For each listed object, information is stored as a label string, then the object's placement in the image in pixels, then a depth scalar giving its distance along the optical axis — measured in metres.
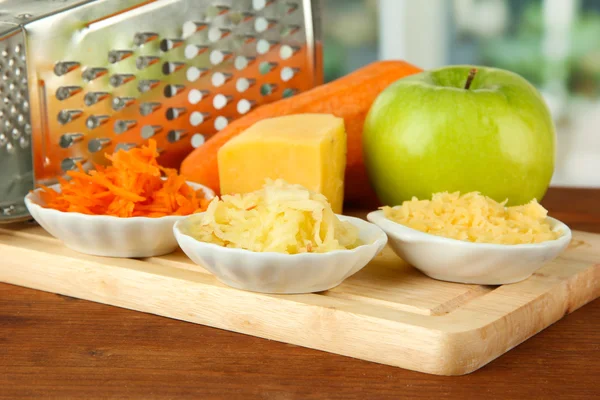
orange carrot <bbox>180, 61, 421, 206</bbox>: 0.90
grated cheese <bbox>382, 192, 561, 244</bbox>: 0.78
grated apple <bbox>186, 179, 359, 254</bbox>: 0.77
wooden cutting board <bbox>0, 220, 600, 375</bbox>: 0.75
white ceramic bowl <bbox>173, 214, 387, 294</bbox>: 0.76
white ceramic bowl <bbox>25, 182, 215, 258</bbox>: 0.81
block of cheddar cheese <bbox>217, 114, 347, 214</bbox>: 0.84
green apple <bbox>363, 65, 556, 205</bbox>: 0.85
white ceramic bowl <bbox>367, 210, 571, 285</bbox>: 0.77
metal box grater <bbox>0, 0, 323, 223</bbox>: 0.85
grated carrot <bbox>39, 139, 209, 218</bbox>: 0.81
